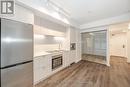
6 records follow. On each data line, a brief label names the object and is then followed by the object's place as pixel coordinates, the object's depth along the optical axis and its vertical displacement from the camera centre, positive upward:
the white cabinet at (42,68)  2.02 -0.86
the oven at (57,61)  2.66 -0.80
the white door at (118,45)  6.02 -0.13
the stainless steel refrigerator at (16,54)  1.22 -0.22
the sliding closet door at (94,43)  3.93 +0.06
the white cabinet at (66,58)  3.26 -0.81
